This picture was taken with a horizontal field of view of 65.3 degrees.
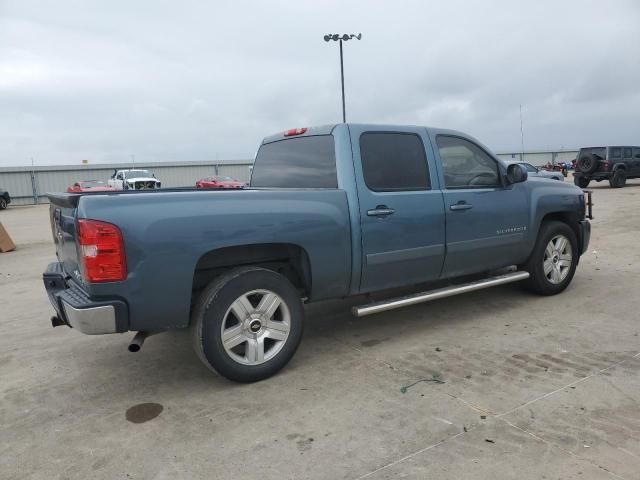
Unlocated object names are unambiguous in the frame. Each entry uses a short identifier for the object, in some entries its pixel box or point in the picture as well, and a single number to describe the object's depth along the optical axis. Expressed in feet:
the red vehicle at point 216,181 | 81.38
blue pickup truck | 10.28
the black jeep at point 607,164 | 71.36
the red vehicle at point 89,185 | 83.44
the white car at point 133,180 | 91.64
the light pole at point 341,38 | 83.61
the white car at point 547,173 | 61.93
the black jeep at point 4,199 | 94.27
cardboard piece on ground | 36.74
